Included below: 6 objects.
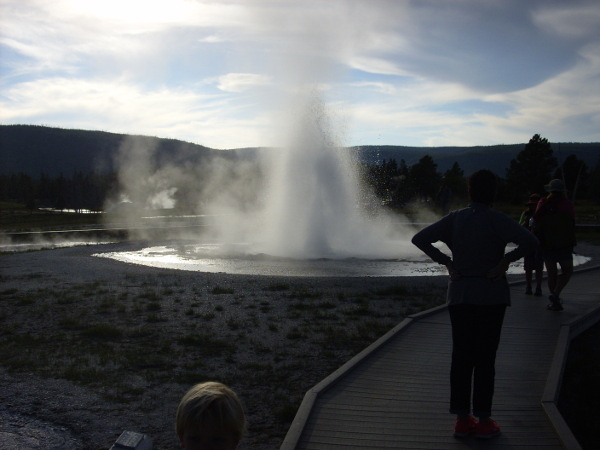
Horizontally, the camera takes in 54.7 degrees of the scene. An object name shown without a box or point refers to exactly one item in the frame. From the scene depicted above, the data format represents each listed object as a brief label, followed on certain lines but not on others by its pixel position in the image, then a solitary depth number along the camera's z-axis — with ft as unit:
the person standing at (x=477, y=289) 13.41
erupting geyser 74.28
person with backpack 27.32
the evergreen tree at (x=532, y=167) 210.79
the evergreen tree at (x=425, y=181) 260.83
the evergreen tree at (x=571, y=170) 248.93
